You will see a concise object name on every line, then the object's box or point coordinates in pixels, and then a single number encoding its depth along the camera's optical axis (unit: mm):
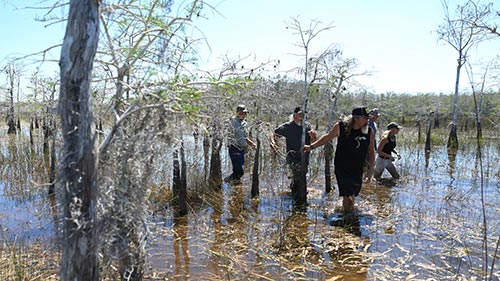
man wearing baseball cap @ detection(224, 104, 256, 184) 7488
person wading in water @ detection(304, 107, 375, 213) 5605
